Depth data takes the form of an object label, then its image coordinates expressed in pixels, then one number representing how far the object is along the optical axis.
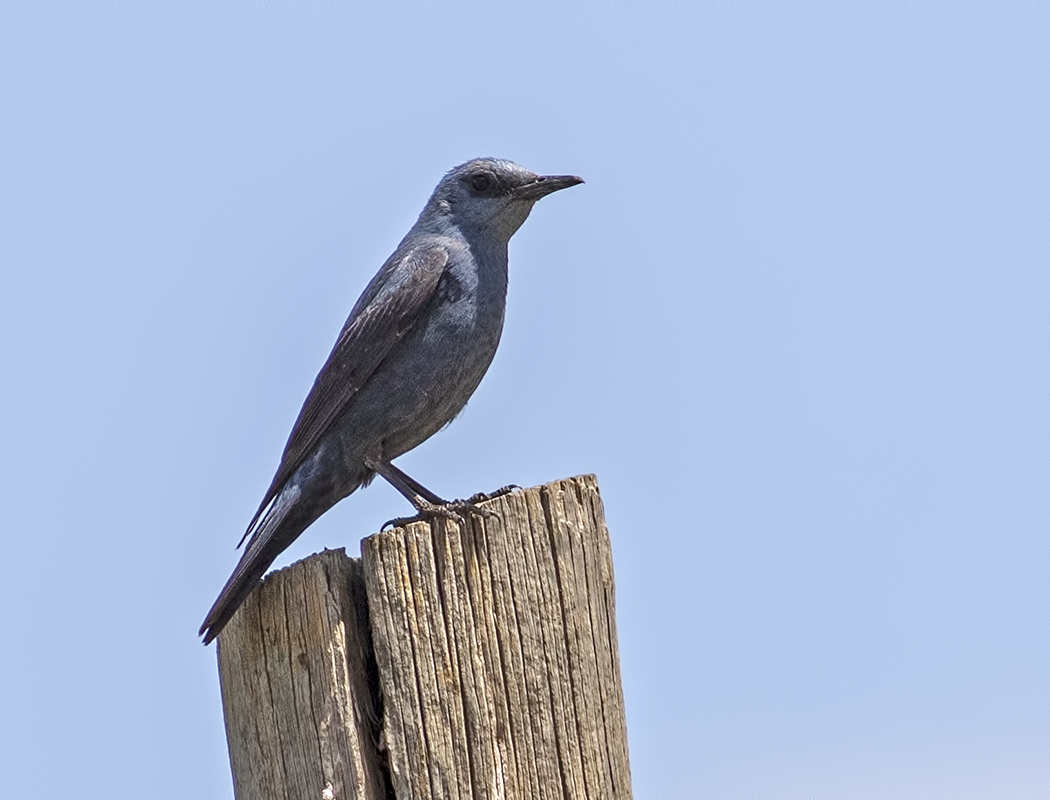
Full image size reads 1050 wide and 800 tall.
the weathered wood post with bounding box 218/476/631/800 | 7.36
